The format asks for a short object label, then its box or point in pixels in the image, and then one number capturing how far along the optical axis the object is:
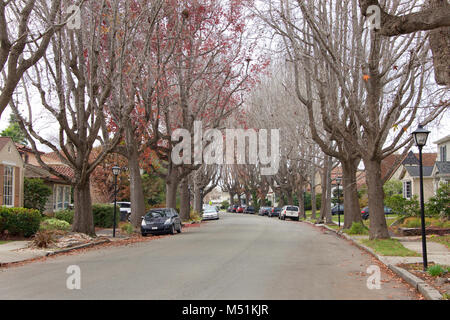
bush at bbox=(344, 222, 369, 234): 24.62
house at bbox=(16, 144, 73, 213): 31.12
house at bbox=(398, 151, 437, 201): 42.75
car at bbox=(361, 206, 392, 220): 48.04
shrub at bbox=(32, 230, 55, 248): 17.22
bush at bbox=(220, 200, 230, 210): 135.12
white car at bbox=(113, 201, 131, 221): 40.73
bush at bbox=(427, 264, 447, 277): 10.49
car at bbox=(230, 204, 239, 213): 91.10
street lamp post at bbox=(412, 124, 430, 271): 11.88
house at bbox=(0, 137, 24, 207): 25.37
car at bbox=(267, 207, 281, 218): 61.00
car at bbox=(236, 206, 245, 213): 84.80
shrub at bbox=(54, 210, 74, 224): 28.99
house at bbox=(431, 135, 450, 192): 34.41
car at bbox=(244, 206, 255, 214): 76.56
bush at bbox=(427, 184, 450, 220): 24.92
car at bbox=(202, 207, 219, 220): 51.12
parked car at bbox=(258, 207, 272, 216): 63.97
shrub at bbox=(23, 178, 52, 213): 28.53
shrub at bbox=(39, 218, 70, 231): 22.58
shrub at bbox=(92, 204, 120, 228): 30.67
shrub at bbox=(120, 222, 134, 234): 25.67
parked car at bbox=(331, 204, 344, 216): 59.78
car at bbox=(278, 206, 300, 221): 48.09
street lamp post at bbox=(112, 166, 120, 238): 24.47
